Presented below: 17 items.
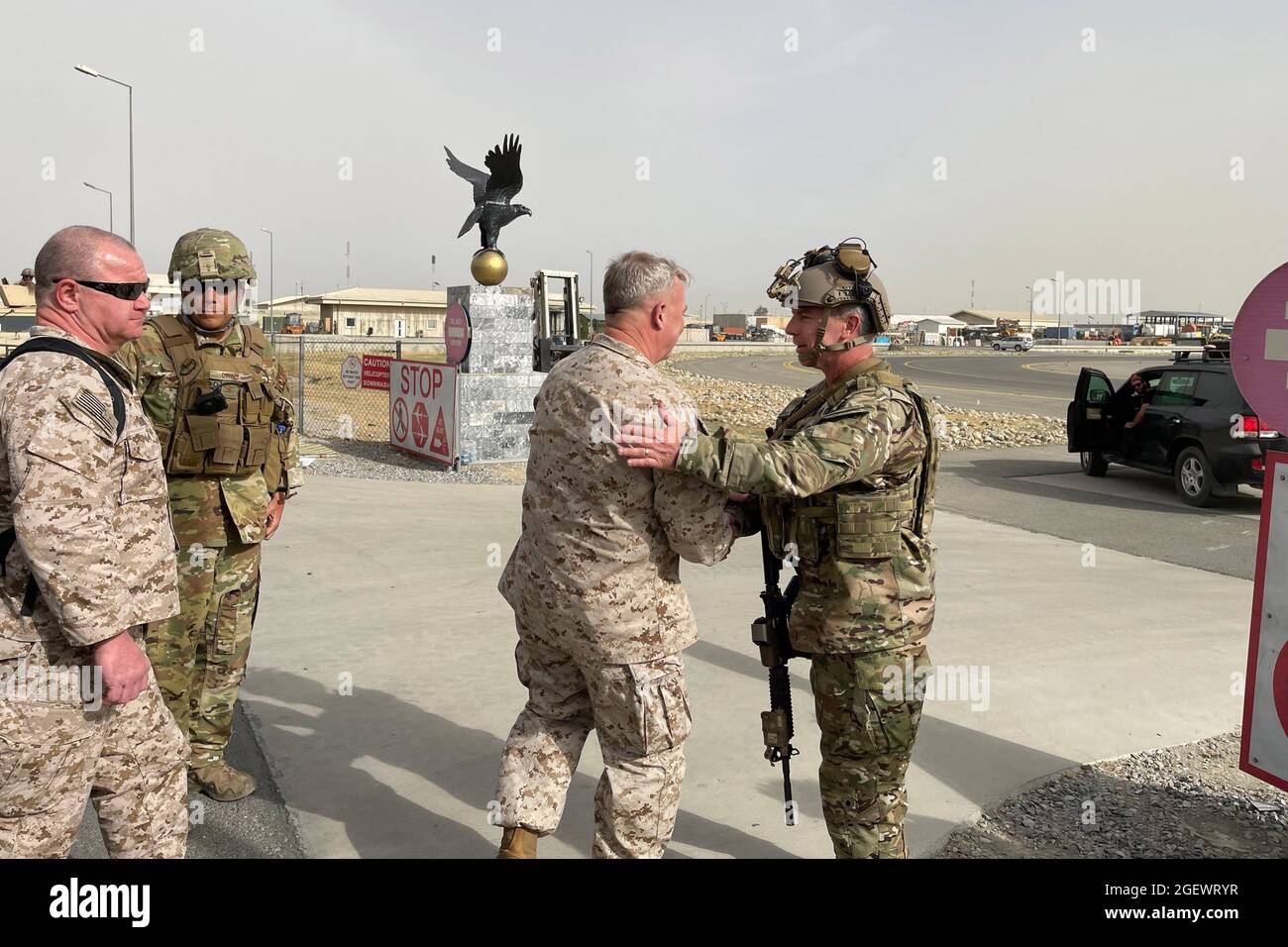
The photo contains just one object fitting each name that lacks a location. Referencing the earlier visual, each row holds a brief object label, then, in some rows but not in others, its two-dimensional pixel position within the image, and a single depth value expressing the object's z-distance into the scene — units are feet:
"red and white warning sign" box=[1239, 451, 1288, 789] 10.02
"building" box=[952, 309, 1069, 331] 542.16
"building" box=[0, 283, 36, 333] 137.53
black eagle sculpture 40.01
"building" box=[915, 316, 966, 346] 301.02
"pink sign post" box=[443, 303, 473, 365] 38.29
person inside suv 38.11
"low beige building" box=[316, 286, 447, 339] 254.88
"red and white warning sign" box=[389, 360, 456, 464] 38.60
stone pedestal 38.40
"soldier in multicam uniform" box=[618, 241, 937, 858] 8.95
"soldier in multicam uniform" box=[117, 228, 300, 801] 11.54
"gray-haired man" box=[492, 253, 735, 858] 8.18
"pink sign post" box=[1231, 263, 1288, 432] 9.47
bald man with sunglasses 7.25
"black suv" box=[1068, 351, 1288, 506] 32.99
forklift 40.14
